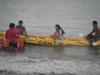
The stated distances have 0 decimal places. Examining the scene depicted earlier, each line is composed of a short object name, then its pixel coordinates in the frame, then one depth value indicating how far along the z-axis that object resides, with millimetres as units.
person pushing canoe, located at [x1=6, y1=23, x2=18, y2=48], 23266
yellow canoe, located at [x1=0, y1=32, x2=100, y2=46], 24219
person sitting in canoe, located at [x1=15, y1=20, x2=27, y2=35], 25056
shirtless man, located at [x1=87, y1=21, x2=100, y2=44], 24438
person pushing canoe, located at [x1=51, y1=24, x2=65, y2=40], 24750
